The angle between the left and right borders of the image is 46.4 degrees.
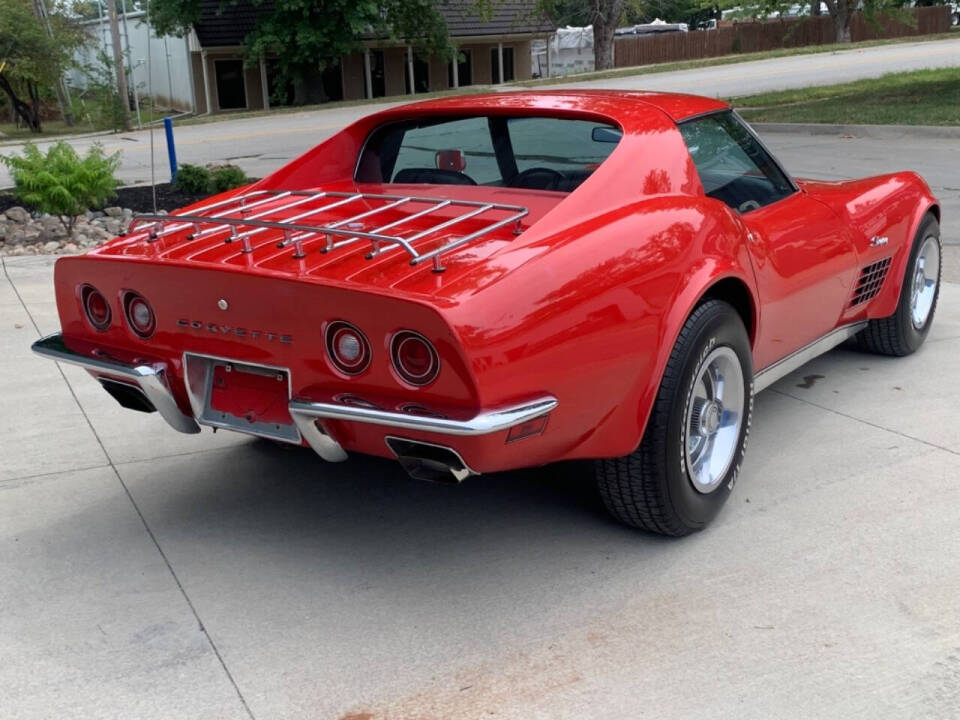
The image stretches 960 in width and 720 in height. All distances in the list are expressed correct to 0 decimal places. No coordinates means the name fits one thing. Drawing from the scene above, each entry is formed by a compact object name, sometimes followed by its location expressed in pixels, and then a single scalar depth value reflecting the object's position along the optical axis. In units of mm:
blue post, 12867
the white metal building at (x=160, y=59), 42531
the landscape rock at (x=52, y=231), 9664
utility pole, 26594
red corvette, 3158
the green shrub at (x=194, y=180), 12102
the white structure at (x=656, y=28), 60094
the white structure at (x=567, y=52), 54312
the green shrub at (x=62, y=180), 9531
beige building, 39125
